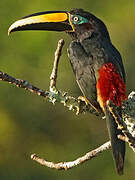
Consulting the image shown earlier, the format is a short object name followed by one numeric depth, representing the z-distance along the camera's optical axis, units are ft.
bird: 32.40
